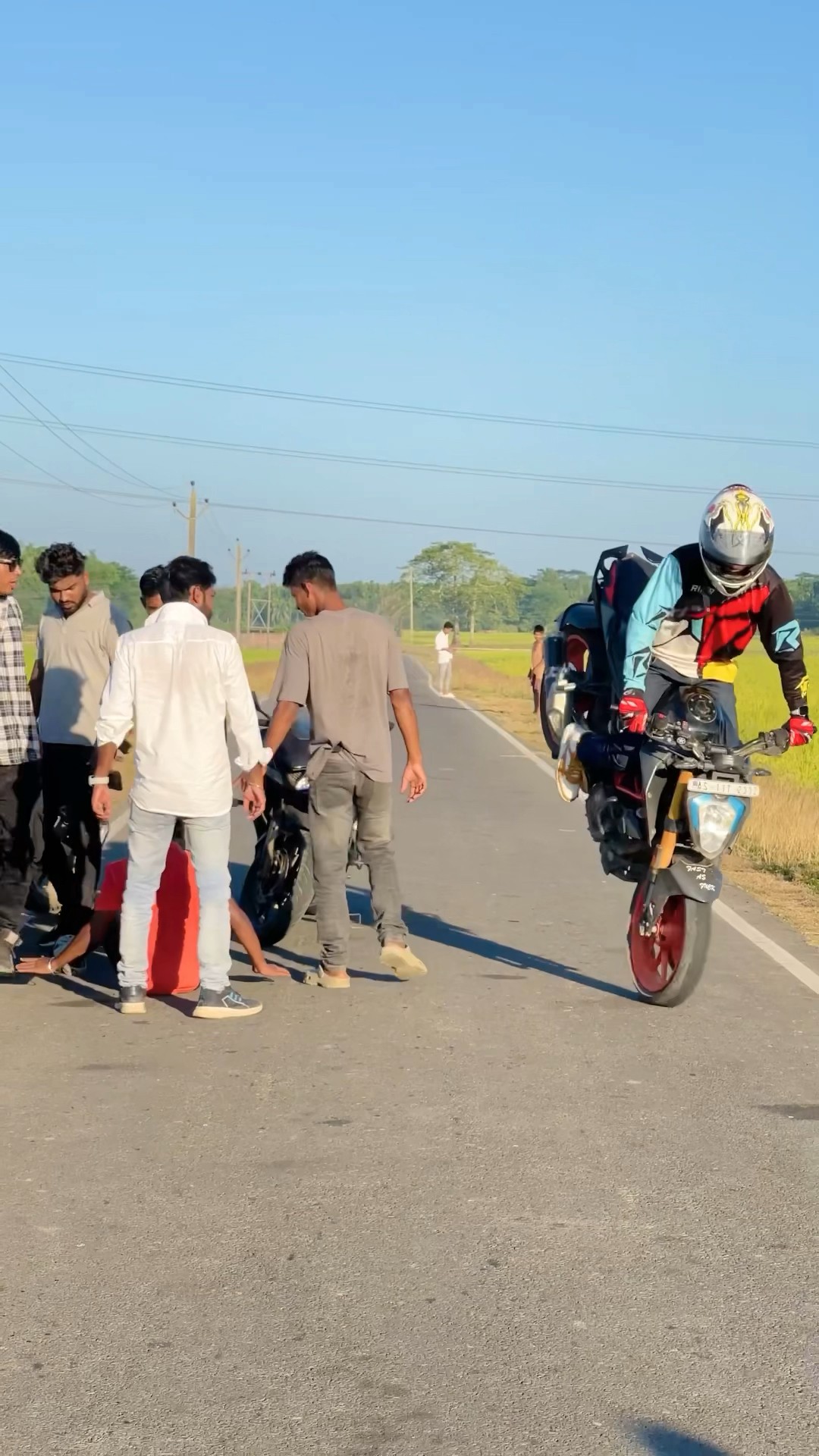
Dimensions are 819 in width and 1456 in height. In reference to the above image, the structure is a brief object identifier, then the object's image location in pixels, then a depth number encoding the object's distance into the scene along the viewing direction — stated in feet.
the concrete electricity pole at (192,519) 233.35
